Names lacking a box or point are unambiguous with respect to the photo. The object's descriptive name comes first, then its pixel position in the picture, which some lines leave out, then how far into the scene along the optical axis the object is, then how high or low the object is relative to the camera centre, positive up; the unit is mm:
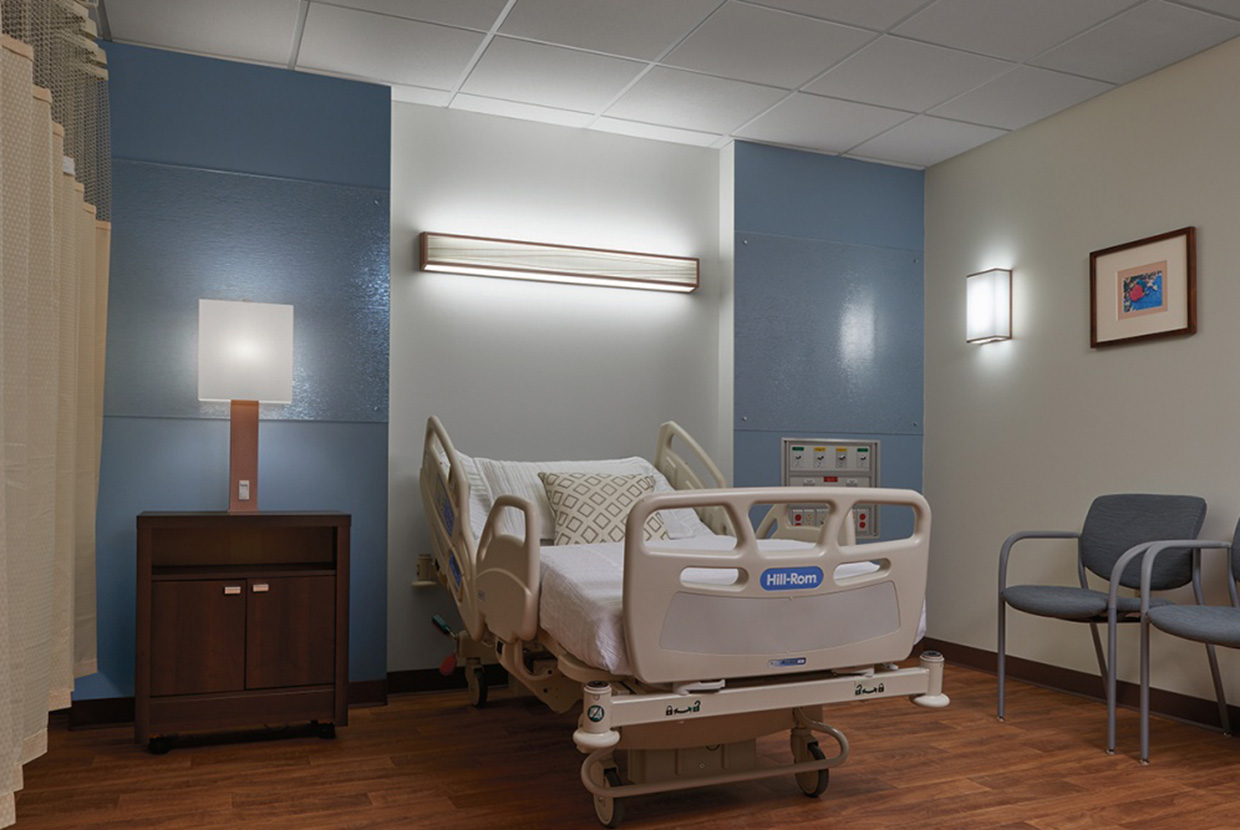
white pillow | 4194 -268
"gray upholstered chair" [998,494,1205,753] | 3744 -546
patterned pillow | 4117 -342
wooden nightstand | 3541 -807
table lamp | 3748 +213
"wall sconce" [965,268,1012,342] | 5000 +643
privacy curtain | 2006 +200
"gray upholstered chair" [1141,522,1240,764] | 3223 -653
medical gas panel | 5246 -228
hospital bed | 2488 -574
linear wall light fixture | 4633 +804
